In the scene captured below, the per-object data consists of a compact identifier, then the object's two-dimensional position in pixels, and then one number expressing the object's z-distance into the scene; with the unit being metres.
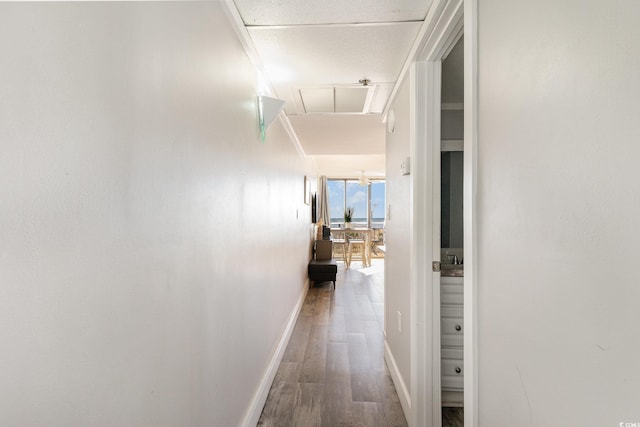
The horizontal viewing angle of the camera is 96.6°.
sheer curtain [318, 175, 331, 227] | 7.64
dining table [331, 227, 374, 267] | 6.66
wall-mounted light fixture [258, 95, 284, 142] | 1.68
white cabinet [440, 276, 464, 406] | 1.78
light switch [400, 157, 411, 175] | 1.68
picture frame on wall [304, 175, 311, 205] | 4.30
